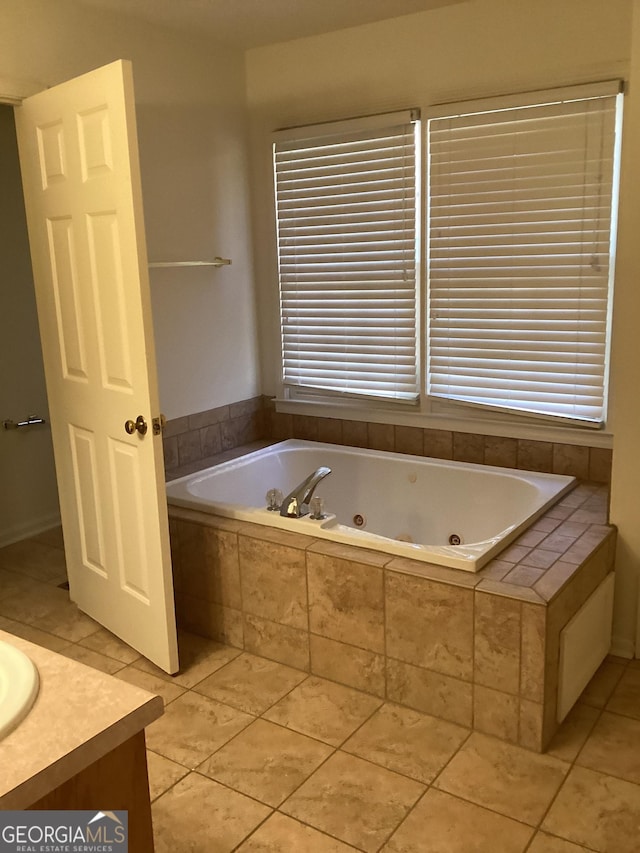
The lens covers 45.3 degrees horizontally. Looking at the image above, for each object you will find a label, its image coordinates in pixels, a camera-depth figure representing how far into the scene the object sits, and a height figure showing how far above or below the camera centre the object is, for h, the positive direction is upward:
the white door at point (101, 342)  2.44 -0.27
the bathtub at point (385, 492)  3.06 -1.01
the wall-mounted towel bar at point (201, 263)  3.35 -0.01
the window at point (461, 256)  3.03 -0.01
